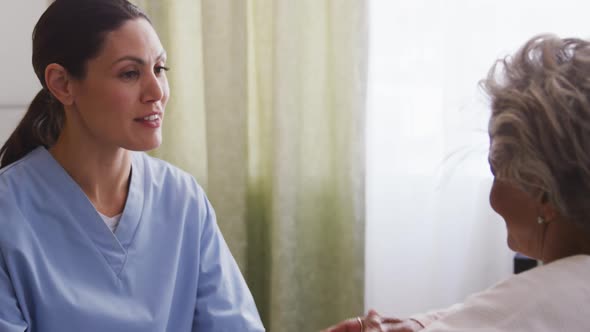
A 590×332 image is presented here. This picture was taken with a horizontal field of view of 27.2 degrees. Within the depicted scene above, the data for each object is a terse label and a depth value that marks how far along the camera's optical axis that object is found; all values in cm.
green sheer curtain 213
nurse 156
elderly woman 126
